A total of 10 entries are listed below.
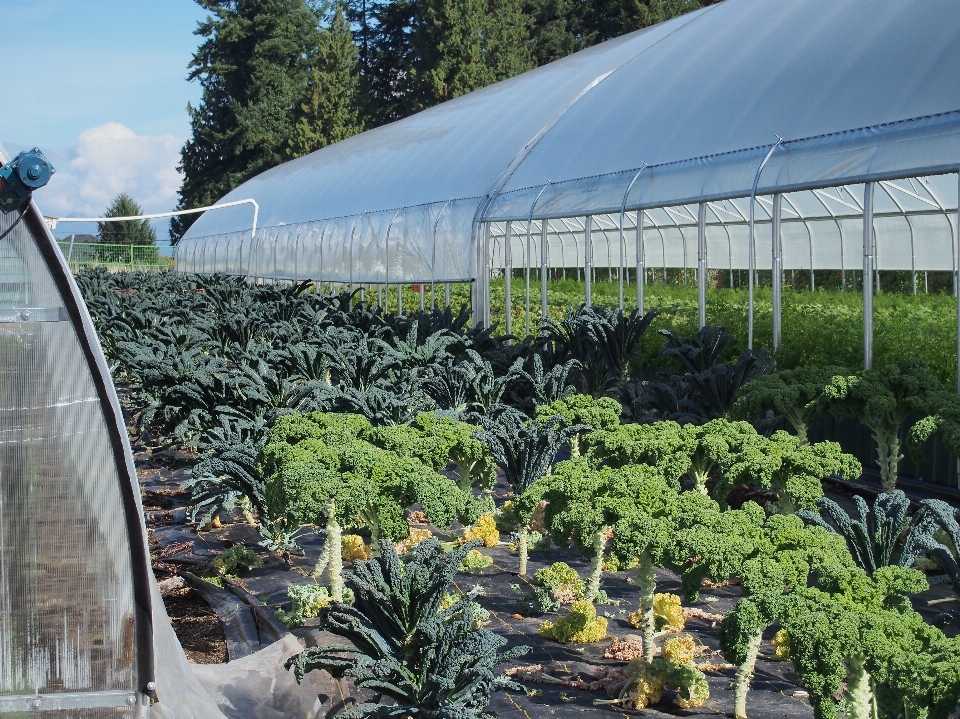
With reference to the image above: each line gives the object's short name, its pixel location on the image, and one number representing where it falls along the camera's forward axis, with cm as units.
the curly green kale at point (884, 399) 617
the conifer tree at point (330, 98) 4434
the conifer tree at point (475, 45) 4053
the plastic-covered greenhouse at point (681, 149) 783
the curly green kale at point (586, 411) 605
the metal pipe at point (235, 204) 2688
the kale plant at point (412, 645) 338
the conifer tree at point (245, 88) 4872
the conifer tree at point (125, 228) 5403
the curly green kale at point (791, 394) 639
